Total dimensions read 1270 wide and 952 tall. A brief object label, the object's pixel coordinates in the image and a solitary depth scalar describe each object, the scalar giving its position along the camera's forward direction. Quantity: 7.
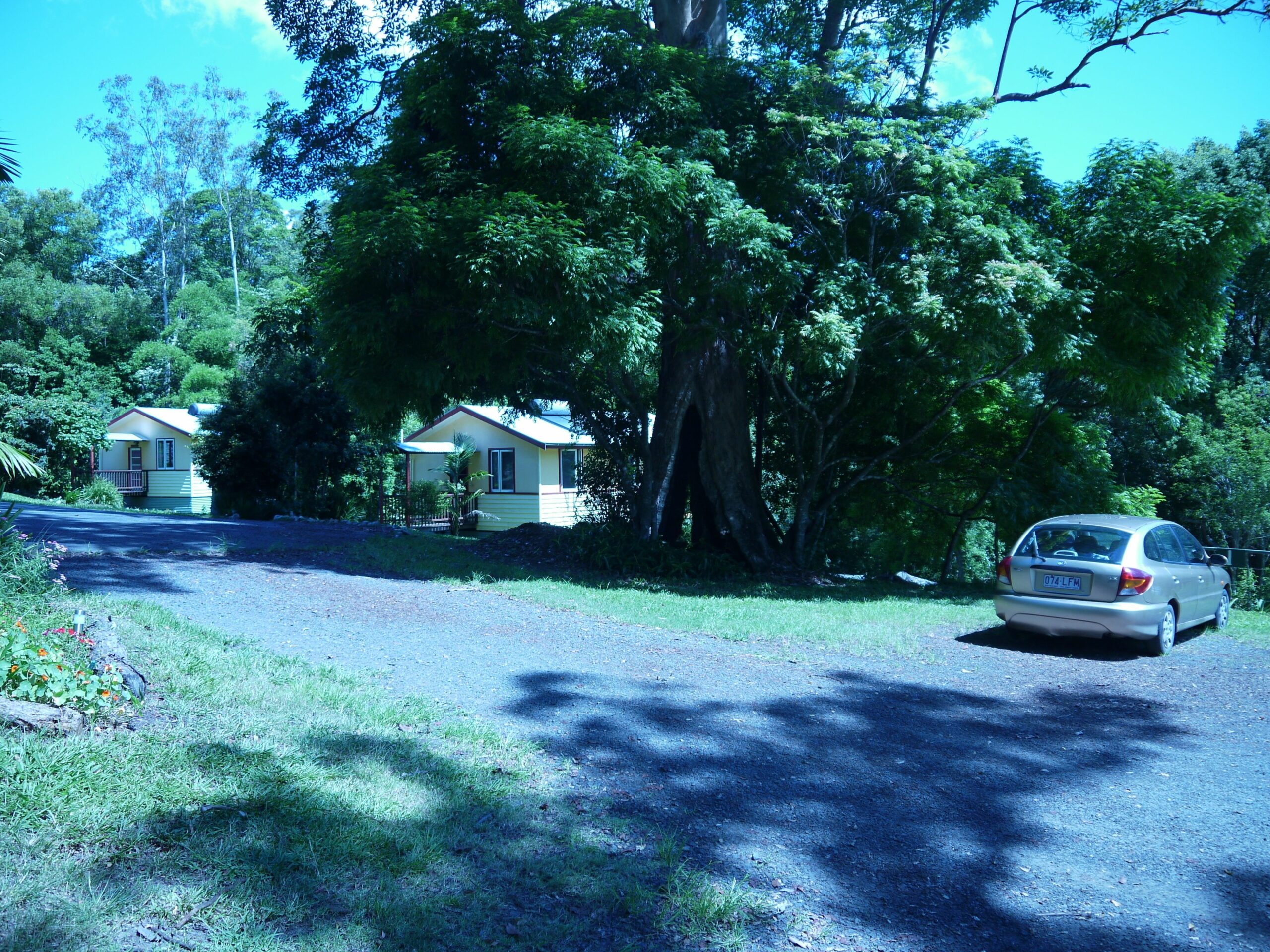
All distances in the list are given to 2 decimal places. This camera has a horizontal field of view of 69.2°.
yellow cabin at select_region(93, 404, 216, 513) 35.78
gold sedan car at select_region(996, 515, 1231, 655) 8.62
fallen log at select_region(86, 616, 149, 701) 5.20
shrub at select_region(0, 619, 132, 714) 4.59
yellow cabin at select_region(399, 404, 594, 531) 29.20
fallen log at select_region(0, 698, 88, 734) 4.38
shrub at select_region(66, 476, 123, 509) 33.38
